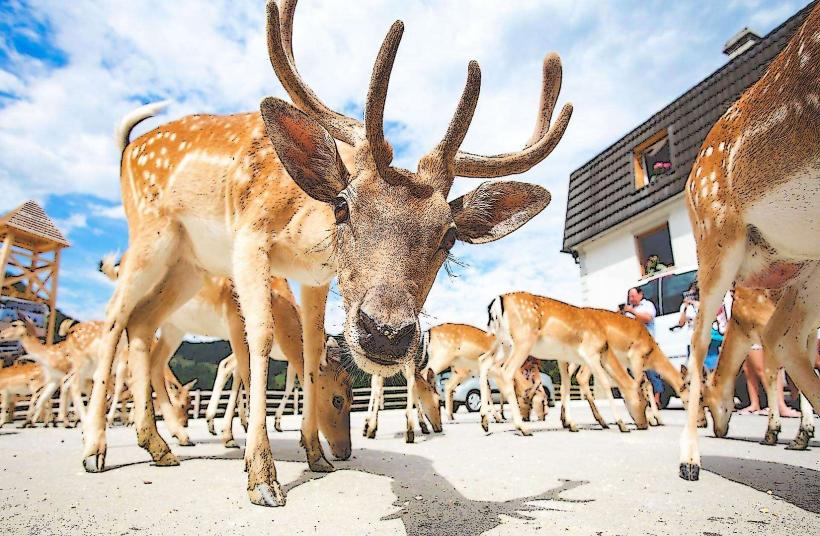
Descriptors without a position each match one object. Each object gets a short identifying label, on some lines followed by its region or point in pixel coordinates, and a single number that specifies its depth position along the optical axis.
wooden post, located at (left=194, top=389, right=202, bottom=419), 11.45
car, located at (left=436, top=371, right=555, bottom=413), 14.30
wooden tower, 11.11
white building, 11.85
